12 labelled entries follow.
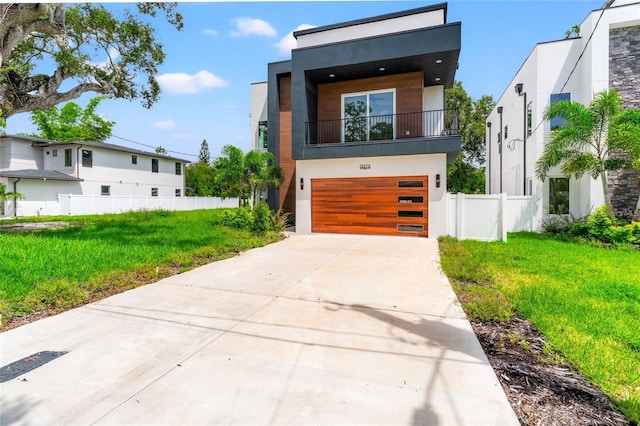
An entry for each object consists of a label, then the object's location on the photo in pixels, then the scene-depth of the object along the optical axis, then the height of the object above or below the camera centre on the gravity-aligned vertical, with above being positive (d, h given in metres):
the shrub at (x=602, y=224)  9.32 -0.62
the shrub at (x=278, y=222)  11.68 -0.64
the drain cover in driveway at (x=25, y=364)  2.66 -1.41
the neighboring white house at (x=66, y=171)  21.05 +2.77
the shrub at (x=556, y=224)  11.16 -0.75
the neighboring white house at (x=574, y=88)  10.85 +4.31
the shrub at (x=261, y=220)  11.12 -0.53
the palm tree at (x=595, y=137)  9.55 +2.07
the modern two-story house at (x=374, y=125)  10.48 +3.03
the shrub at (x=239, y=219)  11.51 -0.51
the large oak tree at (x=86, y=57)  10.11 +5.45
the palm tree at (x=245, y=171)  11.89 +1.31
